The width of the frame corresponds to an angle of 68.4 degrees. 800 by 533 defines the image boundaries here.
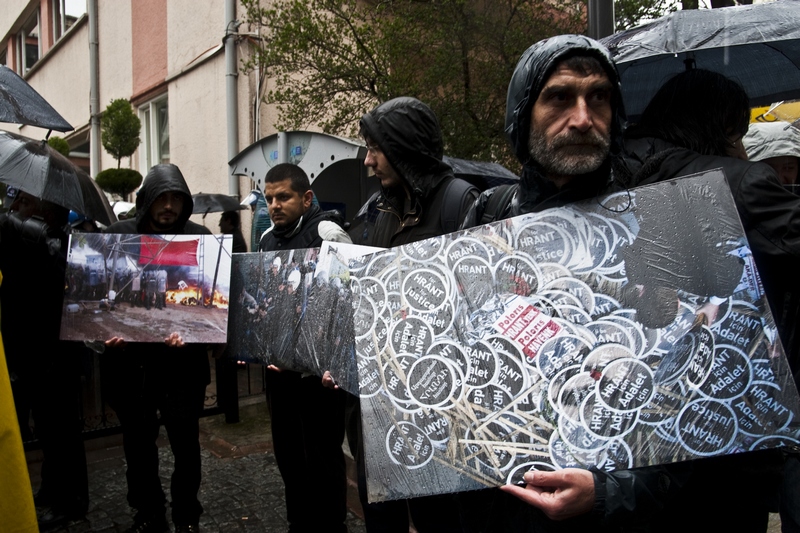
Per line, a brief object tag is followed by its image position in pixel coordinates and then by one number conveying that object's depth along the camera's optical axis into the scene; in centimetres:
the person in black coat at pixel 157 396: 331
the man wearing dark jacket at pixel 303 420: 308
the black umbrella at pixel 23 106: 299
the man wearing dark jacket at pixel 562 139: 149
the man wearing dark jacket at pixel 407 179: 241
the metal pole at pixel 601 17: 355
